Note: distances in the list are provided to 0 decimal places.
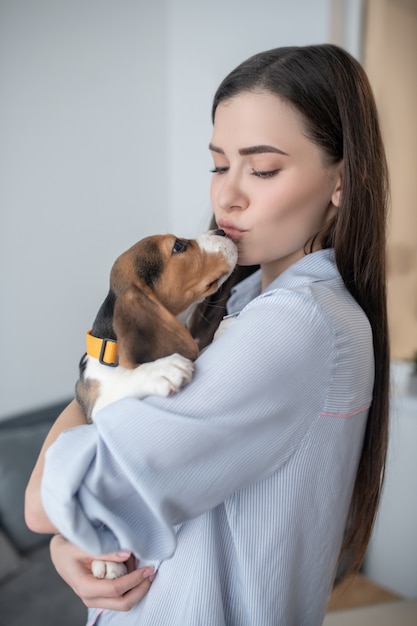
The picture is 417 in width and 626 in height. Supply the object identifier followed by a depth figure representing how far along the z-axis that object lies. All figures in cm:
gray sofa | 178
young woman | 73
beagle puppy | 92
